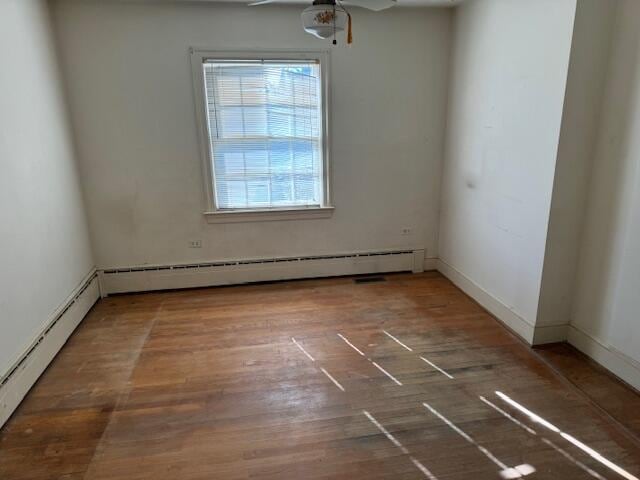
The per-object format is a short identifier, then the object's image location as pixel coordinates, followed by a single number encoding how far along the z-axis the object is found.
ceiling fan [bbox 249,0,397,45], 2.04
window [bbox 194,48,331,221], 3.53
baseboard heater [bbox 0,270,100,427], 2.20
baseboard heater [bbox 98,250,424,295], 3.80
